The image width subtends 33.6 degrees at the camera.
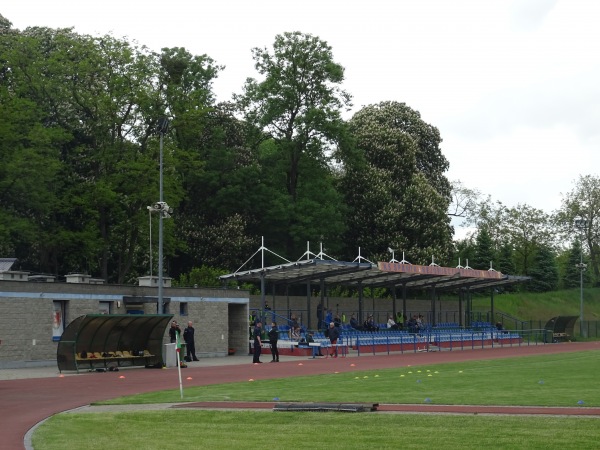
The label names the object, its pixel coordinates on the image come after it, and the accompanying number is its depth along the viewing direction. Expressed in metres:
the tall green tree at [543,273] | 100.44
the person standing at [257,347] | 42.31
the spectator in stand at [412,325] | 61.66
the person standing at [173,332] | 41.41
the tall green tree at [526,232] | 105.44
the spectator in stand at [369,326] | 60.06
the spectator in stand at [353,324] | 58.31
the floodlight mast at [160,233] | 41.88
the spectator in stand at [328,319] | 54.81
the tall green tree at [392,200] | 79.94
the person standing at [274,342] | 43.91
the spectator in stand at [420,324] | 62.87
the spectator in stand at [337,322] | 54.34
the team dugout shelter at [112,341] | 36.19
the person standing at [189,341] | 44.00
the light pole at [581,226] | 72.06
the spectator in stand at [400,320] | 63.17
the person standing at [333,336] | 48.44
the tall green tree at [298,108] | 75.56
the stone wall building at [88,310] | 39.35
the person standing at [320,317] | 54.91
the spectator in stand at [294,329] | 53.22
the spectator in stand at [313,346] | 49.28
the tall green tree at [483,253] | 94.00
